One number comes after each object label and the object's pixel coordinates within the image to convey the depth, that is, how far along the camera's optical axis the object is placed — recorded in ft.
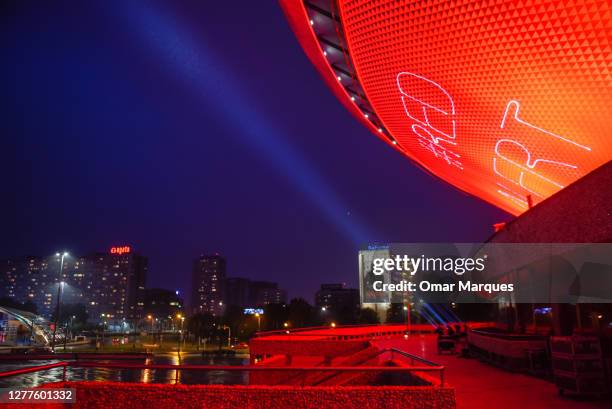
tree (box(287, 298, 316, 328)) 248.32
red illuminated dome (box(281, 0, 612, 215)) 46.57
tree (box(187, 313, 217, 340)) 272.31
